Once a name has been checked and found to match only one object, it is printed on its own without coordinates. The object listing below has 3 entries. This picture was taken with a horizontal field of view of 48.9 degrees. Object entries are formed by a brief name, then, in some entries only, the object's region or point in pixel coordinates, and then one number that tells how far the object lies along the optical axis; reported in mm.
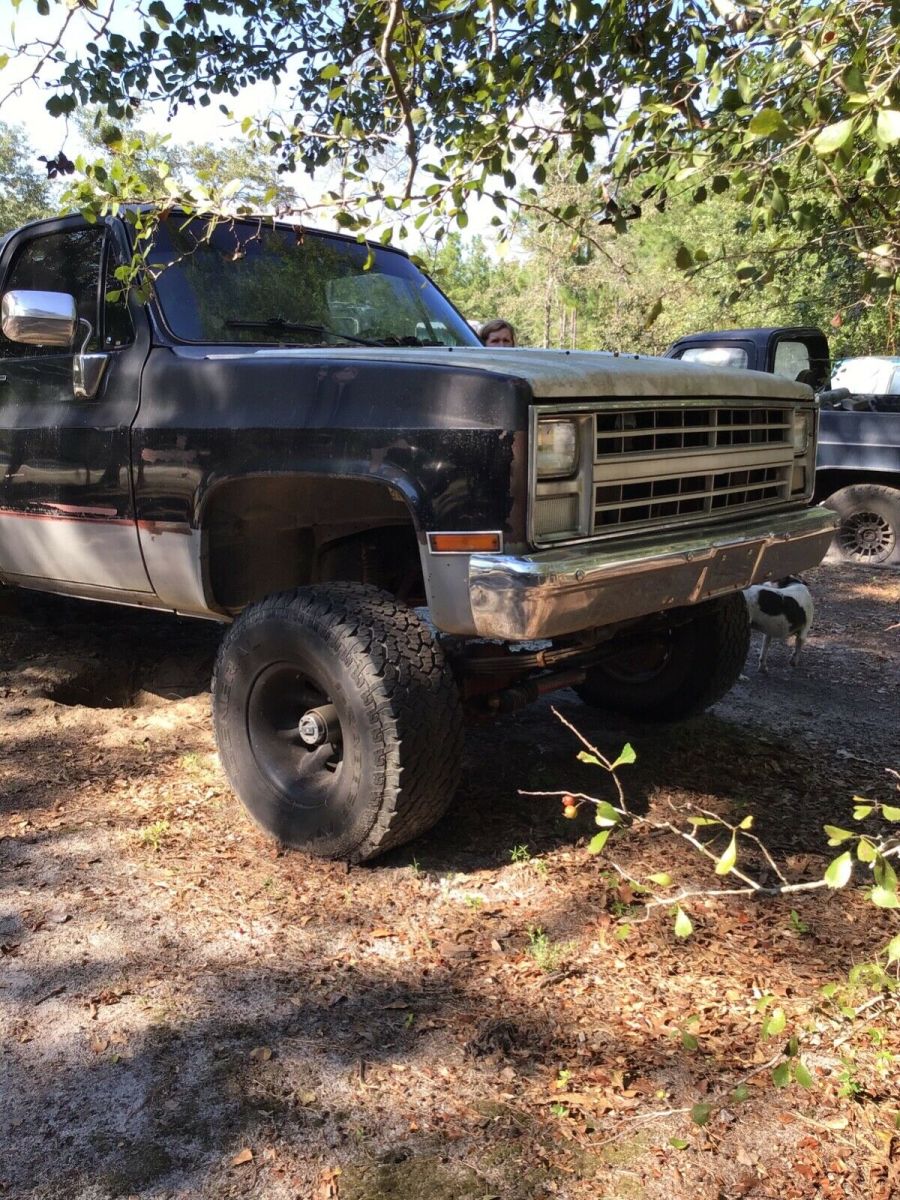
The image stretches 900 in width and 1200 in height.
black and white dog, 5195
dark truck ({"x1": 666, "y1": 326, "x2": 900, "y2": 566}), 8508
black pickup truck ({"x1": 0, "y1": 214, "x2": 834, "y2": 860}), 2797
